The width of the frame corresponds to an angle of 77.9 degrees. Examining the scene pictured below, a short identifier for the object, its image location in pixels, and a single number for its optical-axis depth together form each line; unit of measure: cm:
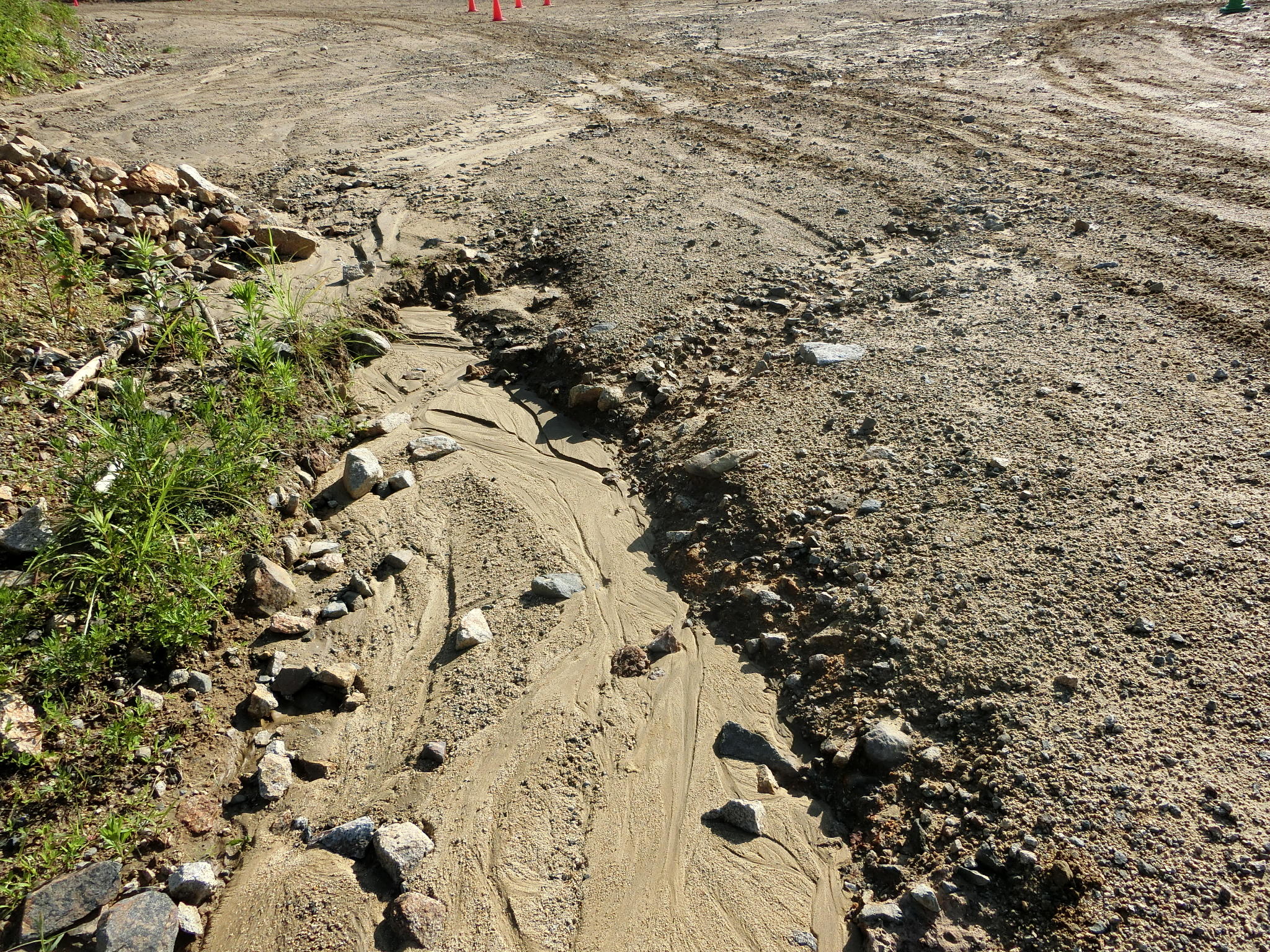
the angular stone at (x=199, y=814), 270
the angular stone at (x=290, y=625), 339
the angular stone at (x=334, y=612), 352
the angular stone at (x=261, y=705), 309
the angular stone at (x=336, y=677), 317
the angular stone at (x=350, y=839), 260
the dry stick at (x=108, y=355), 391
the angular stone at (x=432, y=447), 440
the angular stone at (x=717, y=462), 380
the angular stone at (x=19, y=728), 257
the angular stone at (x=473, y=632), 328
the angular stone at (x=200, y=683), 308
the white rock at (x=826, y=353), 433
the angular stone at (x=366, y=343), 509
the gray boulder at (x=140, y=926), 230
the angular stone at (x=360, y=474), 411
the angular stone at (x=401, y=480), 419
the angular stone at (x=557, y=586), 350
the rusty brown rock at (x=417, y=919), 235
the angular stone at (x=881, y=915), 230
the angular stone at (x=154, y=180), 557
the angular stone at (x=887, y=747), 264
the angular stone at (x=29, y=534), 311
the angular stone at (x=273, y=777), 281
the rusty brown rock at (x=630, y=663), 318
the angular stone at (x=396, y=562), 374
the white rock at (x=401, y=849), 251
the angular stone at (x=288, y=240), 569
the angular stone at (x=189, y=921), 240
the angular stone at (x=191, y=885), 250
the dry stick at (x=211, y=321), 447
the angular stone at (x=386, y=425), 458
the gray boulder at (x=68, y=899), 233
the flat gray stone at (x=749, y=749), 281
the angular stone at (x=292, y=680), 318
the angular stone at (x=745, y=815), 263
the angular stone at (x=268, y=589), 344
